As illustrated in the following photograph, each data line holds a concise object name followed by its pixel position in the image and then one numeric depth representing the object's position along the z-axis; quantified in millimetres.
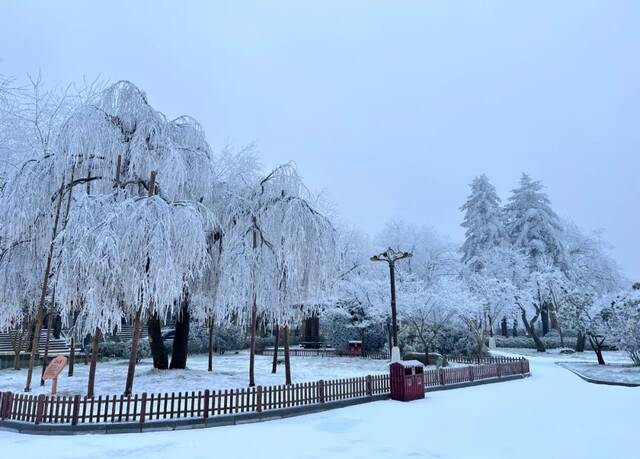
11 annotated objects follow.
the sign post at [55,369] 12039
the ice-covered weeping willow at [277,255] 14547
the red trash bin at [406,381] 14545
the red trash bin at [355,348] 31422
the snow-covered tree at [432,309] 26016
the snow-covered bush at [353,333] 32156
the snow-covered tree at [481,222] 49781
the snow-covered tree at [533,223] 46531
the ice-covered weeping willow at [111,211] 10969
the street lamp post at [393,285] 17447
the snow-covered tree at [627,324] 24172
